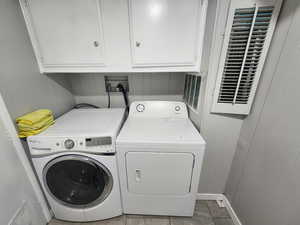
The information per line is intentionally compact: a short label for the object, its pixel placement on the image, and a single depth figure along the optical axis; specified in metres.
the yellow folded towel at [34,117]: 0.96
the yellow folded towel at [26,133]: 0.97
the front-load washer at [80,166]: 0.98
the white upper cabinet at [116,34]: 1.03
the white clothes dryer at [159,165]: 1.00
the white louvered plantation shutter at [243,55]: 0.87
